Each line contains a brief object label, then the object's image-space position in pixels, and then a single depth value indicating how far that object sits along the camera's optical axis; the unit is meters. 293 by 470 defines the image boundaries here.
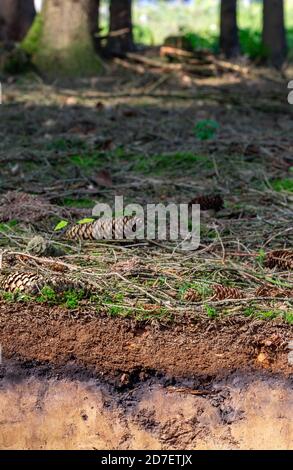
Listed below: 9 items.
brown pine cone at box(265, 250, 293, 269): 6.31
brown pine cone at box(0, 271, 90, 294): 5.59
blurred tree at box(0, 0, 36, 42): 21.12
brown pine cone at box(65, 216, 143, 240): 6.73
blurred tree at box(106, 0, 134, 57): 19.27
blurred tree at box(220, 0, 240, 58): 21.50
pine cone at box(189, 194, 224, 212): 7.73
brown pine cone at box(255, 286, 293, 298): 5.79
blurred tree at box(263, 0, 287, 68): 21.64
